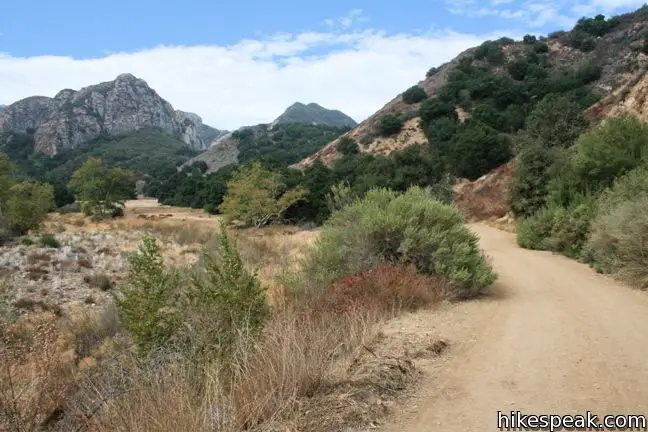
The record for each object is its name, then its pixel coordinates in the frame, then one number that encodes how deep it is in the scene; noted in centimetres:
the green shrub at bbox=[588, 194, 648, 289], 1093
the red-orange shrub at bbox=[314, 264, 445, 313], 841
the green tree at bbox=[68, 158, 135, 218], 5419
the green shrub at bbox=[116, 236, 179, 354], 760
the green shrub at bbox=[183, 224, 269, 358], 659
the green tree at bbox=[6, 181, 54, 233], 3625
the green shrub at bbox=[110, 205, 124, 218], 5434
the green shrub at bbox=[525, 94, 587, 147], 3559
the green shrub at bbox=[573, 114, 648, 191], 1859
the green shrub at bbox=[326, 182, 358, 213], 1325
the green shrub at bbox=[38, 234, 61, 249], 2734
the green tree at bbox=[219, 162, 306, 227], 4400
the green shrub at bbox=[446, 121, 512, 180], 4456
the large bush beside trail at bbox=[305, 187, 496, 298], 1038
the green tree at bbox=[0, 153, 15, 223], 3850
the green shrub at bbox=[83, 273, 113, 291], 1943
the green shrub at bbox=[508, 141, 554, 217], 2594
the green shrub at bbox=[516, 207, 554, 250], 1922
